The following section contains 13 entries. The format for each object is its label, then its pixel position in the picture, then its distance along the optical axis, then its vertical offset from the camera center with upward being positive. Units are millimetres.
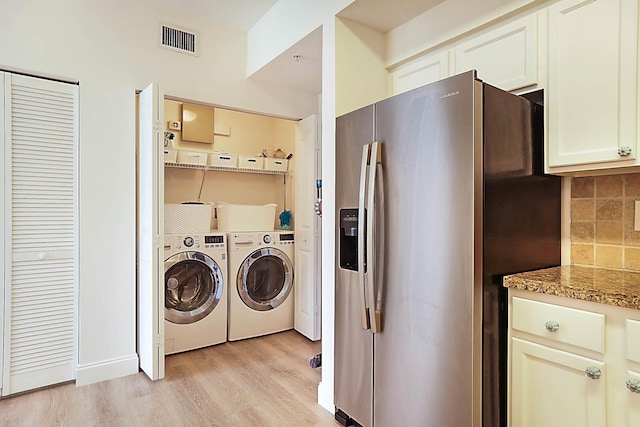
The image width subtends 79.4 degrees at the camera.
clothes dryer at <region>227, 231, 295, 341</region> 3455 -672
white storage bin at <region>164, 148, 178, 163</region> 3293 +492
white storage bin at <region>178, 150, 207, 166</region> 3379 +491
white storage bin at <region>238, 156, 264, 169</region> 3766 +492
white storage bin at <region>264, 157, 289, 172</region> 3910 +492
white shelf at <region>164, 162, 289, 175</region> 3403 +422
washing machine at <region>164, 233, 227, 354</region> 3123 -668
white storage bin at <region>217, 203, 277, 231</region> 3574 -47
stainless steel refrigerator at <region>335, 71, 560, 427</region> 1481 -130
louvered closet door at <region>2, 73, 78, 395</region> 2379 -122
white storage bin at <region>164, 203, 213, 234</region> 3184 -49
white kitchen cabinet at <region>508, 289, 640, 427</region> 1264 -531
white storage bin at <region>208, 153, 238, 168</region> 3618 +498
